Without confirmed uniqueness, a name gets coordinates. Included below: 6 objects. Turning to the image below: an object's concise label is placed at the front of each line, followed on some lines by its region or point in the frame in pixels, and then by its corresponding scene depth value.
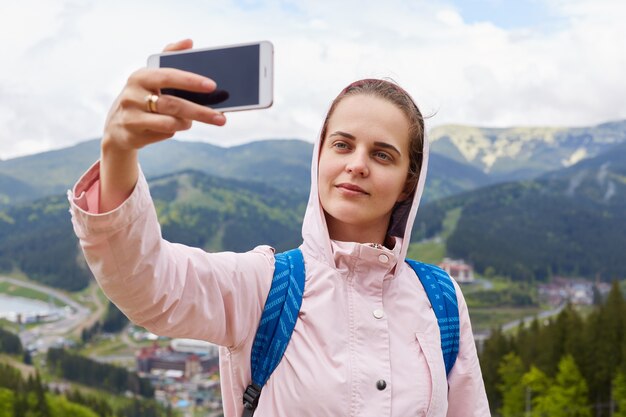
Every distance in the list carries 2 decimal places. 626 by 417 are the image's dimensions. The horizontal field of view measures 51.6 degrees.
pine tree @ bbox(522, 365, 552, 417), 37.68
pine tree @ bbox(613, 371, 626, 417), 33.53
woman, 1.80
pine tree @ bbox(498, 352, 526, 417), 39.91
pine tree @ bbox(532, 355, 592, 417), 35.97
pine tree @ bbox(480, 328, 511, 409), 43.31
